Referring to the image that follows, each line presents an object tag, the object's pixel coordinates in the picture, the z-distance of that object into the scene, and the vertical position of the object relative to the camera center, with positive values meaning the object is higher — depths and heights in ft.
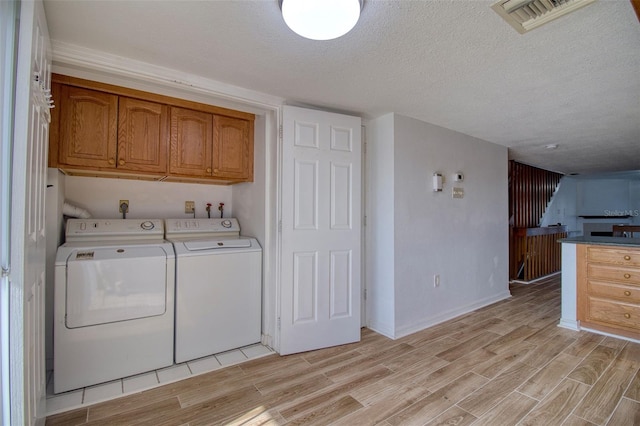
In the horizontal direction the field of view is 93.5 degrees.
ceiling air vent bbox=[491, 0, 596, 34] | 4.61 +3.30
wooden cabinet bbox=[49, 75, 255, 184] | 7.15 +2.11
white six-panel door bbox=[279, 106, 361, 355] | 8.57 -0.44
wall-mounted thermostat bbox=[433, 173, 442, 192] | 10.83 +1.24
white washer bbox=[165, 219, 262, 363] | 7.93 -2.11
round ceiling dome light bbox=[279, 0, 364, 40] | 4.30 +2.95
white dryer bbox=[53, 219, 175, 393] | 6.64 -2.17
